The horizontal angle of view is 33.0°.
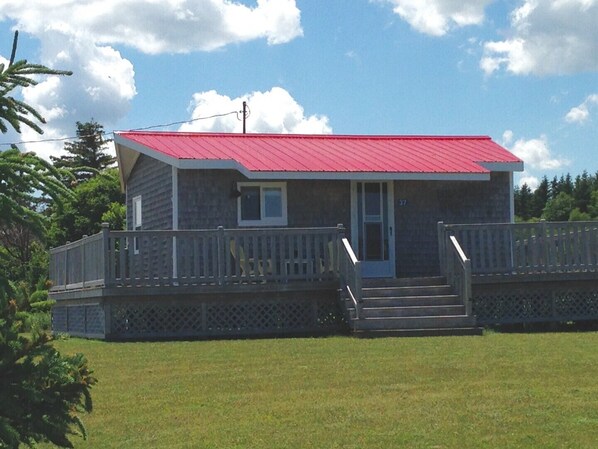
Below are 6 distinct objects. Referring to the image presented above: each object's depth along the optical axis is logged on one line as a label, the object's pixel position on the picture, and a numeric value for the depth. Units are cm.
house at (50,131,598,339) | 1705
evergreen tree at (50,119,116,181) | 6688
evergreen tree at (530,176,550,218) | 12112
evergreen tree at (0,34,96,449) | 517
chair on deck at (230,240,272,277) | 1741
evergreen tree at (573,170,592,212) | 11431
